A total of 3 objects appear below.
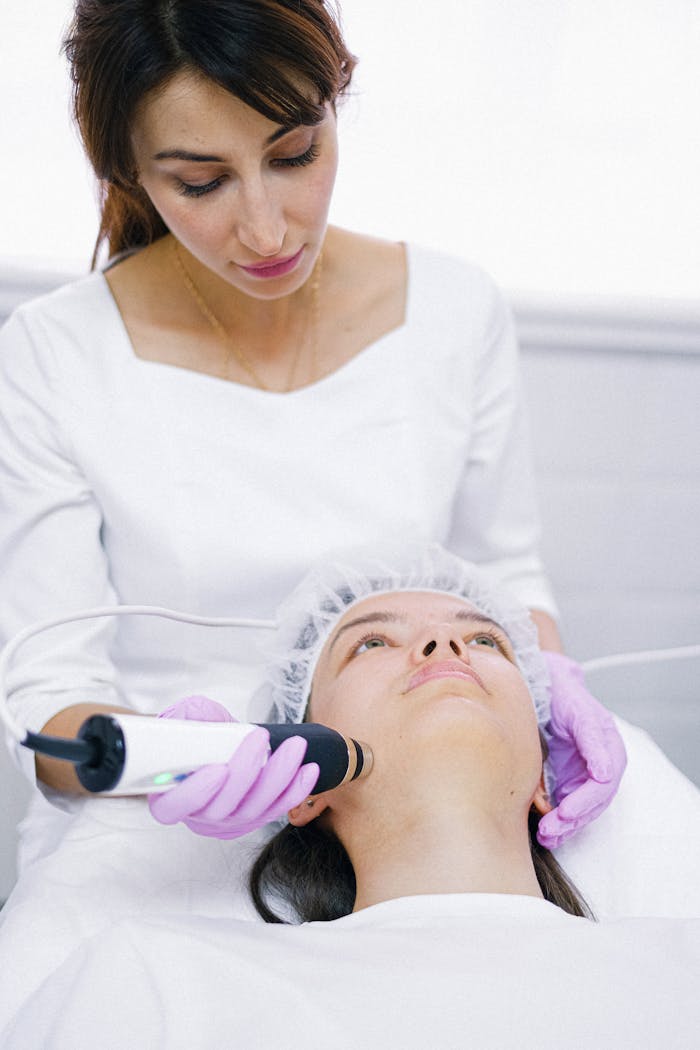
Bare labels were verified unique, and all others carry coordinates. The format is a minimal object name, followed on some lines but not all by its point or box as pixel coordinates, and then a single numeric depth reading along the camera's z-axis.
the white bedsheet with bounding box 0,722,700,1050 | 1.06
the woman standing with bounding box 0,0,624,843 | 1.17
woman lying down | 0.90
